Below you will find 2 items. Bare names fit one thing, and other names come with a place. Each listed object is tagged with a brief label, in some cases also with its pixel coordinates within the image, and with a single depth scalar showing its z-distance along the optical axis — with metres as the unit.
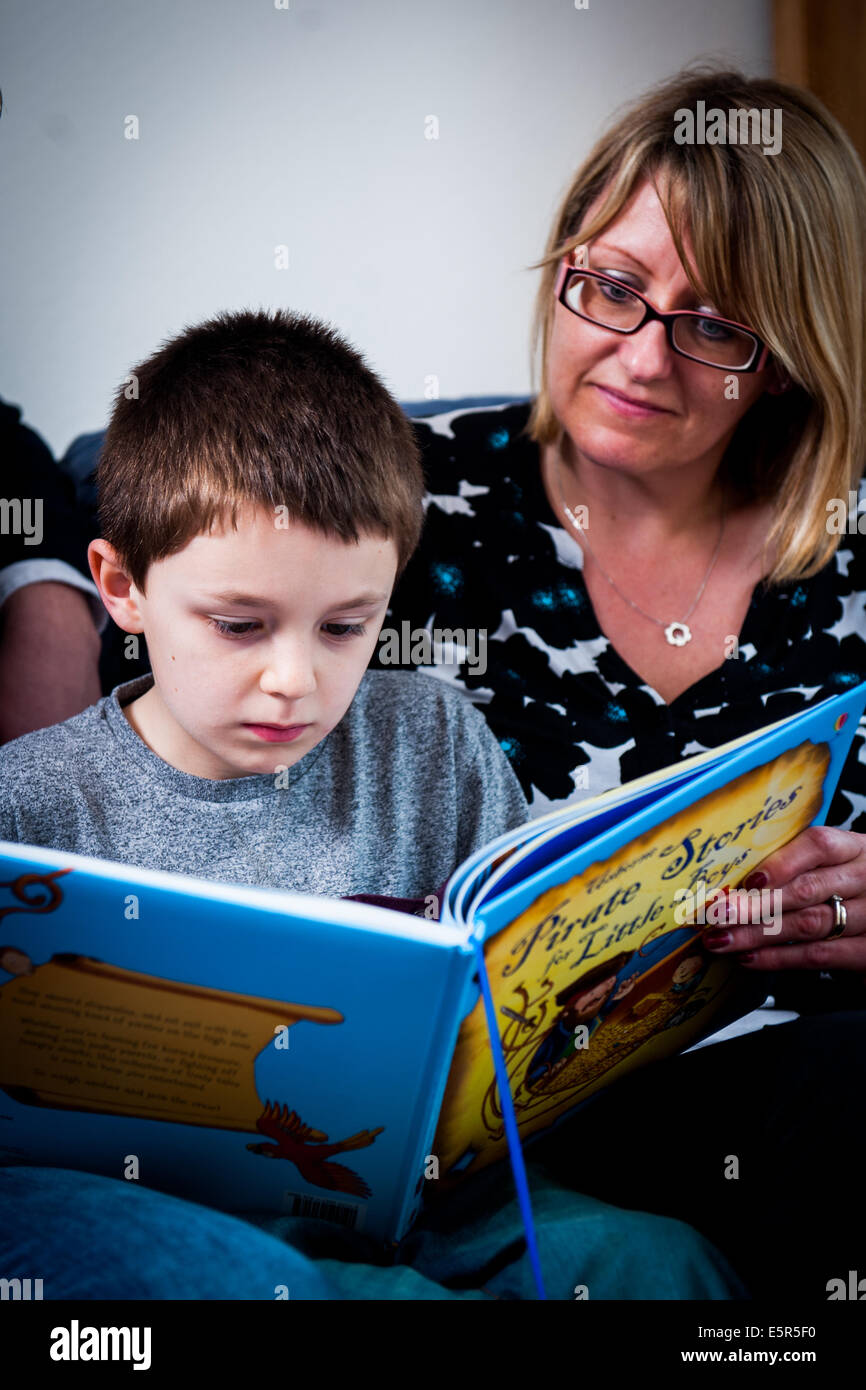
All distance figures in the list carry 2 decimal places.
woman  1.16
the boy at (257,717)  0.76
